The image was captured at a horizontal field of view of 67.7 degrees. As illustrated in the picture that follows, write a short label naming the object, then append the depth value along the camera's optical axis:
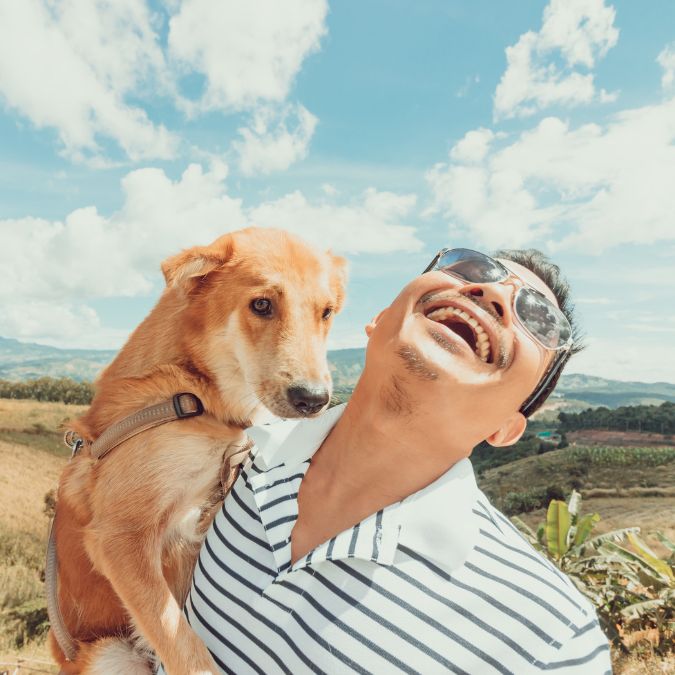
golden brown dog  2.91
